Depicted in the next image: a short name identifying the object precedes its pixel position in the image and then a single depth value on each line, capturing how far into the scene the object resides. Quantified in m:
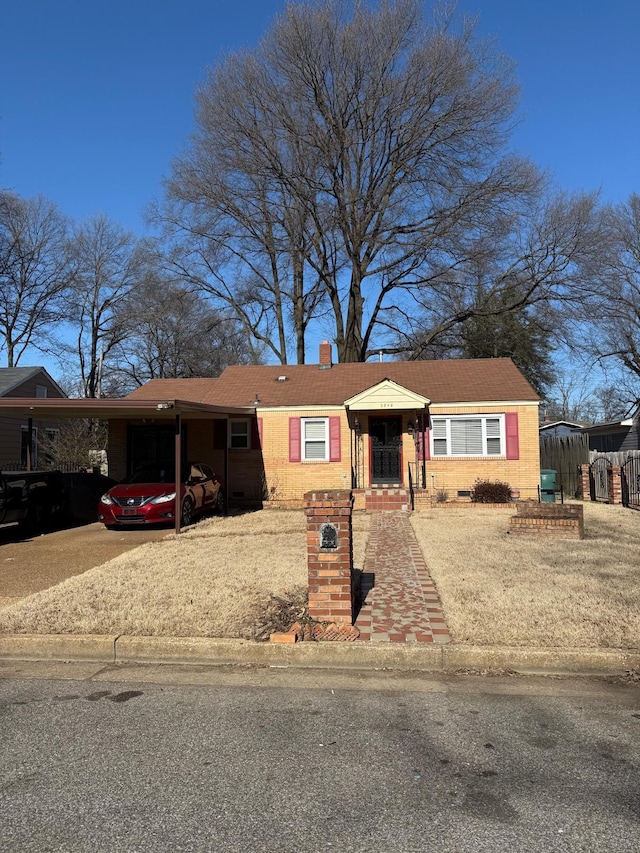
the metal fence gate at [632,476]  16.78
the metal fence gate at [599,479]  18.74
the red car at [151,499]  12.88
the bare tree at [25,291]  36.12
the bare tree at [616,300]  27.48
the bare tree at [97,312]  40.31
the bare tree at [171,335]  36.02
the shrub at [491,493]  16.73
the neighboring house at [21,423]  26.57
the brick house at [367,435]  17.61
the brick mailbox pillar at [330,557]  5.61
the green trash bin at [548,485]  16.98
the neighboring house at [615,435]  25.44
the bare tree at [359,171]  25.00
